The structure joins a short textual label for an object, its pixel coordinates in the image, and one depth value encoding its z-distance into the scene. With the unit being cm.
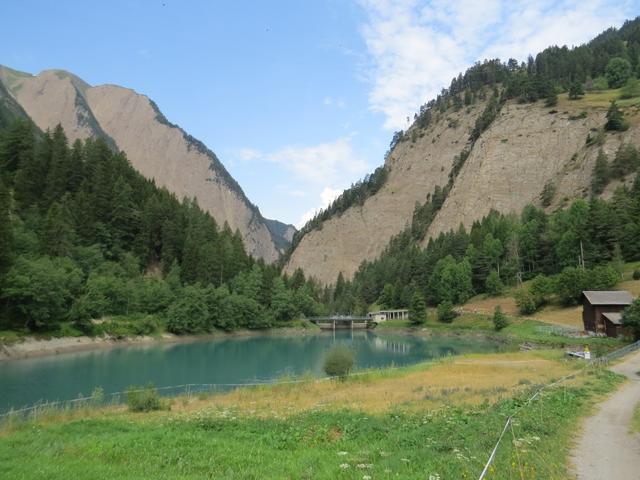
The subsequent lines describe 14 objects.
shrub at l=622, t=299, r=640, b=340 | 4761
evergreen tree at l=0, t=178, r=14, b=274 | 5297
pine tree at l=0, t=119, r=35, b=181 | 9106
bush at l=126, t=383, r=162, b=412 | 2453
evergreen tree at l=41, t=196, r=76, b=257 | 7262
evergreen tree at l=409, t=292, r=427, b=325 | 10850
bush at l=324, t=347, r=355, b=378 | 3722
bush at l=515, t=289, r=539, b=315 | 8281
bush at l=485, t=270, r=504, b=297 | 10162
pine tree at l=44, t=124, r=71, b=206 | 8931
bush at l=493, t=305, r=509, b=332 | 8269
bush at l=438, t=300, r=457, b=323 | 10152
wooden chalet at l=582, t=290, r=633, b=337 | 5750
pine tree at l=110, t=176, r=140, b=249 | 9350
